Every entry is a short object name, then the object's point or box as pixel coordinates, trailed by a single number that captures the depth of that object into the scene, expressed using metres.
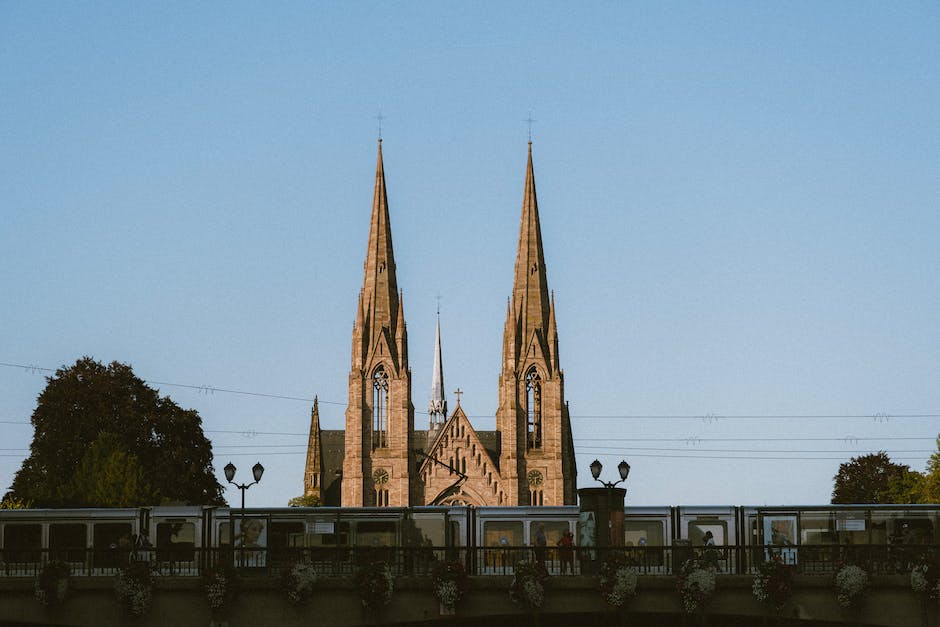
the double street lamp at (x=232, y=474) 59.67
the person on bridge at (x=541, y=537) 62.43
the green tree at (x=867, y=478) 131.46
